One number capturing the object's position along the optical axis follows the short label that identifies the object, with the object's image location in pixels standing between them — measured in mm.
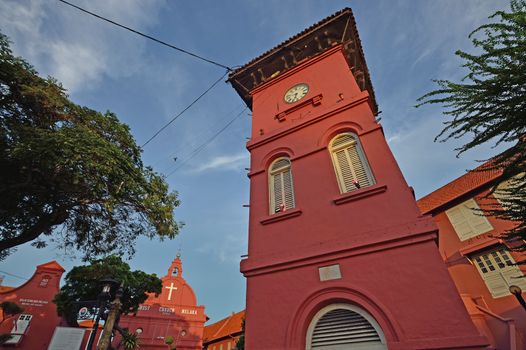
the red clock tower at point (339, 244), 4227
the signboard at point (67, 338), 7953
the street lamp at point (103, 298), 6362
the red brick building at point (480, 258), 9852
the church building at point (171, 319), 27219
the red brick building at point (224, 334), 28984
